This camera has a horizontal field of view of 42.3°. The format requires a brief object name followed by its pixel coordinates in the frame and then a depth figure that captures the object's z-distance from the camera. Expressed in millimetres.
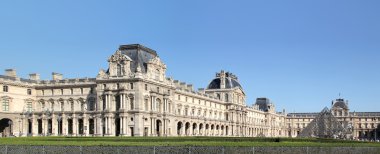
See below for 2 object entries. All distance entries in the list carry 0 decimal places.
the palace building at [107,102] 79938
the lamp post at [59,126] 85338
